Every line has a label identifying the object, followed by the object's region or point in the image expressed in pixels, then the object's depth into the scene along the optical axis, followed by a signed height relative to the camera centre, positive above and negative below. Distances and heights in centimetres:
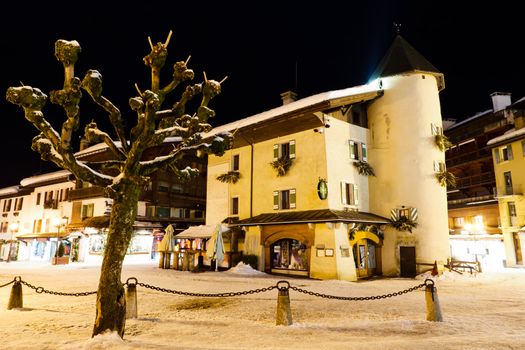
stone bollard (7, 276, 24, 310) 1043 -180
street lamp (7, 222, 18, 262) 3385 -45
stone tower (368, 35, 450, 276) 2081 +498
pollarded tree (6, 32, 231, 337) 747 +246
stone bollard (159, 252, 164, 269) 2454 -152
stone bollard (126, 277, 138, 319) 914 -166
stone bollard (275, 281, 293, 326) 836 -169
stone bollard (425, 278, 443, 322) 877 -164
